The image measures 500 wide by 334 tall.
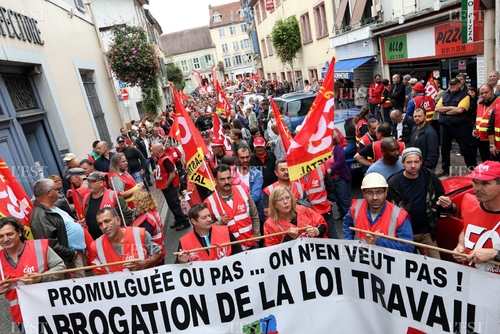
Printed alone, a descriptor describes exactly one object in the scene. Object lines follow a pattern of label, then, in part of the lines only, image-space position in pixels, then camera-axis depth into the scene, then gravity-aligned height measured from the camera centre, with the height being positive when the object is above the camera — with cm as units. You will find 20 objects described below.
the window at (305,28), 2192 +227
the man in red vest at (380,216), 313 -144
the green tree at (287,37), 2394 +211
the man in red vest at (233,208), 416 -145
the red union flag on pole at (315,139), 372 -76
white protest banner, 309 -176
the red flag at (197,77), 1894 +50
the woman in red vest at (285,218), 356 -147
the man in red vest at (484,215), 263 -137
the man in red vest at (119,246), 354 -140
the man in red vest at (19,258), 329 -125
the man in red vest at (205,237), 343 -145
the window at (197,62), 7312 +494
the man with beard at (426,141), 517 -141
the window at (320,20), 1902 +226
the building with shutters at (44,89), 724 +67
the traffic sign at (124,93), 1345 +28
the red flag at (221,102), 1109 -62
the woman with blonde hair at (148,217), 424 -138
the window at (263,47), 3706 +279
